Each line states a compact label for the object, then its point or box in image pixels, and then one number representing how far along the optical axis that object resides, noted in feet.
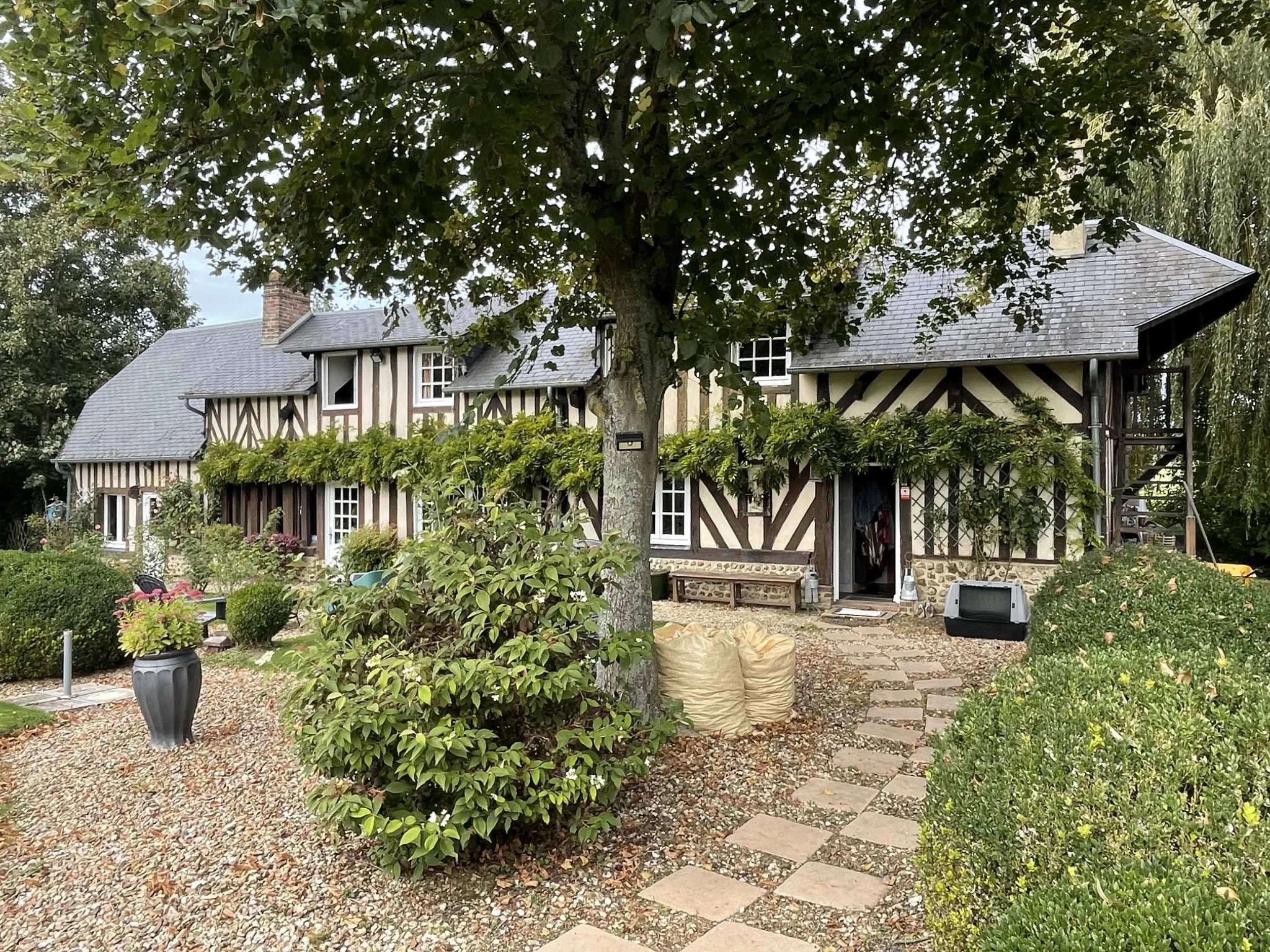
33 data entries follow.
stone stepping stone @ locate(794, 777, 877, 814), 13.00
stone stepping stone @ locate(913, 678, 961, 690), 20.86
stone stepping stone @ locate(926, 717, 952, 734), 17.01
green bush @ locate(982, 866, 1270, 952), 4.55
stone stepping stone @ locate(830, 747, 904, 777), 14.67
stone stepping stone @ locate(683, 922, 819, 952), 8.70
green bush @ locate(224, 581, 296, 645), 26.81
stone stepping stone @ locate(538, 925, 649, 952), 8.75
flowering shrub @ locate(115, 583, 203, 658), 16.11
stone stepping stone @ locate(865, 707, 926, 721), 18.10
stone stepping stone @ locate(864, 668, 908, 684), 21.80
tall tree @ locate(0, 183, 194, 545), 64.39
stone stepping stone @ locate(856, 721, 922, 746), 16.47
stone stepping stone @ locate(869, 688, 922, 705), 19.60
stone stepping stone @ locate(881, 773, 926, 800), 13.46
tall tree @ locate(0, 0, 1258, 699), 11.36
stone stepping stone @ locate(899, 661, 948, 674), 22.79
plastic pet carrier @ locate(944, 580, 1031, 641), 27.61
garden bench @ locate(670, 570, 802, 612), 34.48
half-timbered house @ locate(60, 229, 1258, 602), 30.78
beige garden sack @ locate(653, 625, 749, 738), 16.28
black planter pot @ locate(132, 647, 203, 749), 16.14
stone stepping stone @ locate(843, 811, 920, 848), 11.55
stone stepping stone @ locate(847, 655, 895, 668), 23.67
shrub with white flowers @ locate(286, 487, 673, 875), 9.81
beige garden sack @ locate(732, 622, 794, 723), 16.96
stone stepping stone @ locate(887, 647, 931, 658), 25.09
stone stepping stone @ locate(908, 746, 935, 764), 15.14
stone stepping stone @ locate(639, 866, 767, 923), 9.59
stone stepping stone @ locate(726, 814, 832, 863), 11.25
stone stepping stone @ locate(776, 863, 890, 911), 9.78
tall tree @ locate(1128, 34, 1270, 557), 35.99
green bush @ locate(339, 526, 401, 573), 43.55
